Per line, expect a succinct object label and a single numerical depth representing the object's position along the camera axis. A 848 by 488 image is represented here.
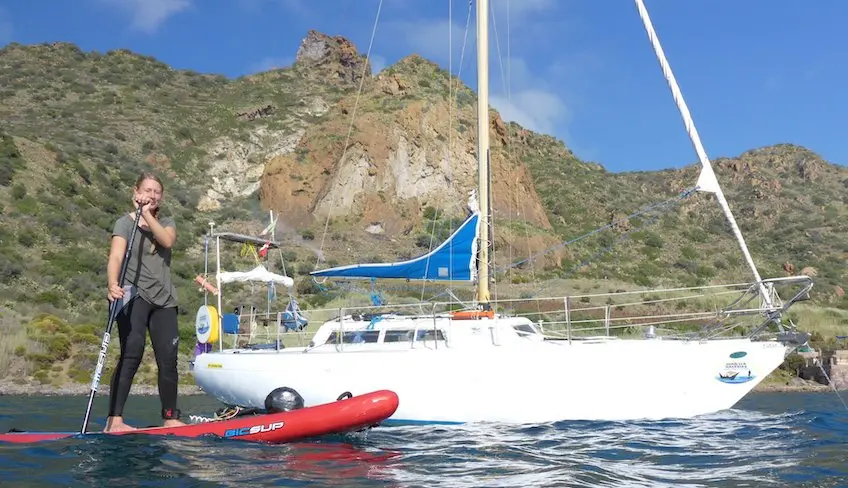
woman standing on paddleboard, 6.67
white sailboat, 10.59
